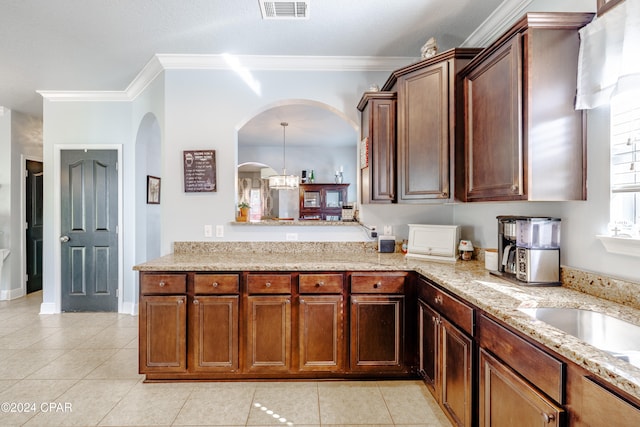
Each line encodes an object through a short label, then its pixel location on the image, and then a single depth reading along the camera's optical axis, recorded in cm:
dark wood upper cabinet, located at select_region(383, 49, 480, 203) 228
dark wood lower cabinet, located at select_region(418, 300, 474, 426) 169
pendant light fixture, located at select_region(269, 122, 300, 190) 595
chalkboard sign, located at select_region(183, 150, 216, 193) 305
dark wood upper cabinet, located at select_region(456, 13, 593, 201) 166
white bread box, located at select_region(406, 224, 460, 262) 257
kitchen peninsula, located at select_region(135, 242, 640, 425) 238
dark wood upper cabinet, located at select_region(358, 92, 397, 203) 270
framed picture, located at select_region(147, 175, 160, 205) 416
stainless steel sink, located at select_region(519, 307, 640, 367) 124
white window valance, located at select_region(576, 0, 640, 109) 137
